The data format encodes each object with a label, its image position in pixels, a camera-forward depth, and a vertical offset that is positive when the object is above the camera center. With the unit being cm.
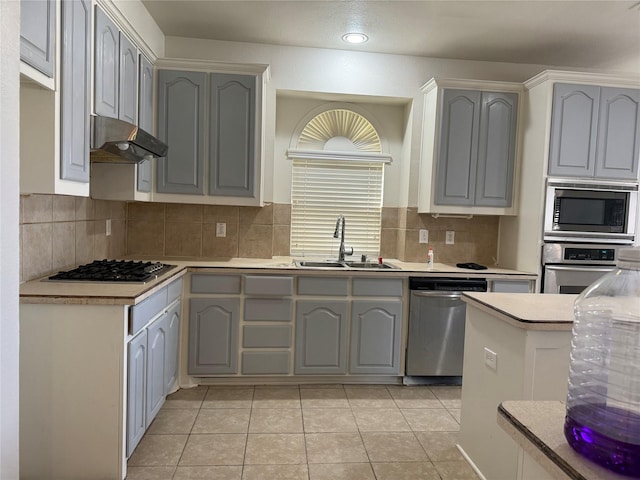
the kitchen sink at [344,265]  354 -34
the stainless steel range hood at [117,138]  223 +40
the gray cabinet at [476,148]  354 +67
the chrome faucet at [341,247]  375 -21
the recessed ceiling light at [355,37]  337 +148
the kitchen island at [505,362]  185 -60
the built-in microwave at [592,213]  334 +16
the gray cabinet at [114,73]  229 +83
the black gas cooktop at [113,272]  228 -33
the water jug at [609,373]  71 -26
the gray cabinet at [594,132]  331 +79
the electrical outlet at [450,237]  394 -9
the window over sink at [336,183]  398 +37
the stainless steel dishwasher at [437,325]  333 -76
